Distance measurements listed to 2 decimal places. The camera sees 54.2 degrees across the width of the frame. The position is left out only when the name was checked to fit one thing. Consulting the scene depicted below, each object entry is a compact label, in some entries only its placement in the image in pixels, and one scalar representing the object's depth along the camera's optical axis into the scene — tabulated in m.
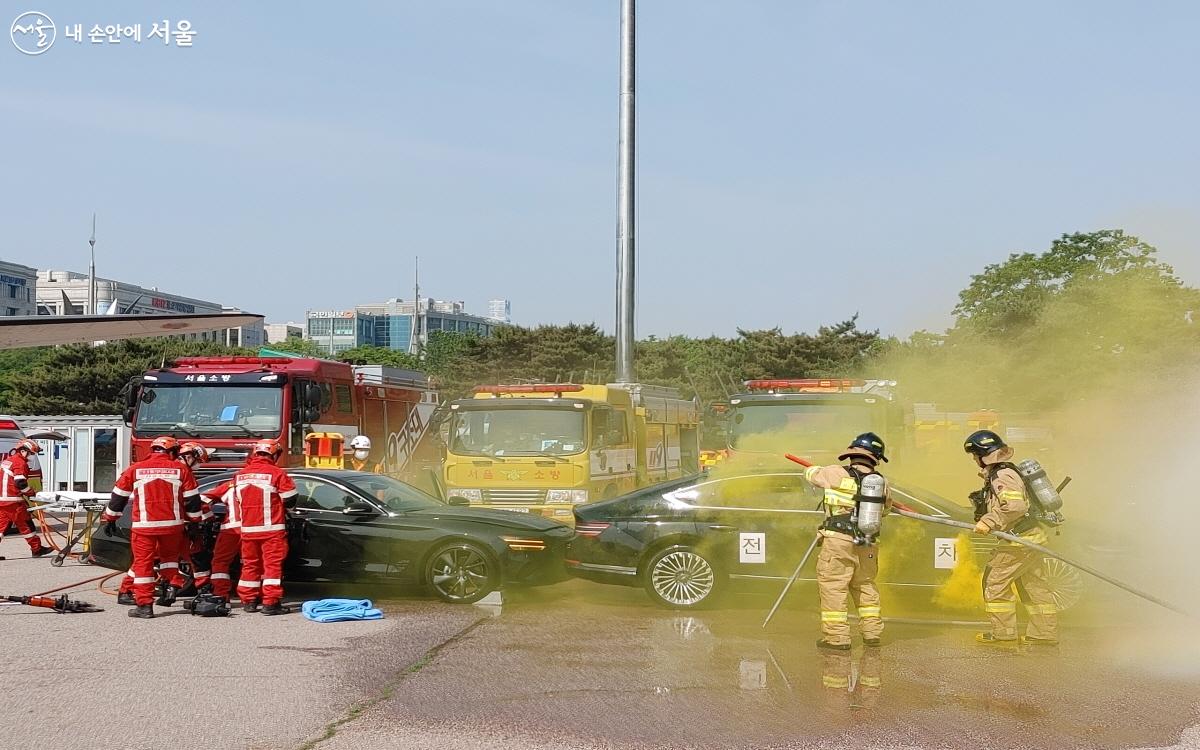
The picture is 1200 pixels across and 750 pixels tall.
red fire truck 16.64
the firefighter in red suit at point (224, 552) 10.70
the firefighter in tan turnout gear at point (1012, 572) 8.88
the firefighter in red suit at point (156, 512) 10.09
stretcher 13.62
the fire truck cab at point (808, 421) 16.08
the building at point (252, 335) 173.12
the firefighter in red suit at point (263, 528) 10.27
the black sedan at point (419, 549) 11.04
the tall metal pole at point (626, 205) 21.83
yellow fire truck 14.98
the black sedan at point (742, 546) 10.08
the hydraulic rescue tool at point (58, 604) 9.93
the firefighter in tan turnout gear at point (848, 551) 8.45
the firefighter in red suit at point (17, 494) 15.33
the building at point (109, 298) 158.38
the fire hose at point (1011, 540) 8.53
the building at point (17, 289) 138.12
